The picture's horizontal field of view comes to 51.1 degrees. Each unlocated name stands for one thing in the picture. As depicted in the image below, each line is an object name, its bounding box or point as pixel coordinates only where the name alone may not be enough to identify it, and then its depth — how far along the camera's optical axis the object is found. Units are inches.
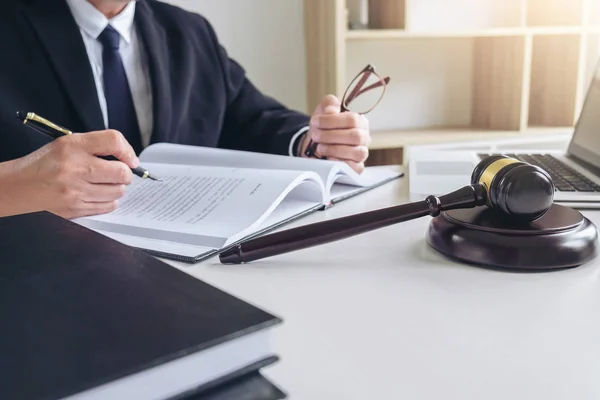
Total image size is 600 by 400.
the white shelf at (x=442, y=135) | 80.2
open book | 27.7
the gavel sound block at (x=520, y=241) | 23.1
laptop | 33.9
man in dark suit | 44.7
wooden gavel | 23.7
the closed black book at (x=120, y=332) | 11.6
